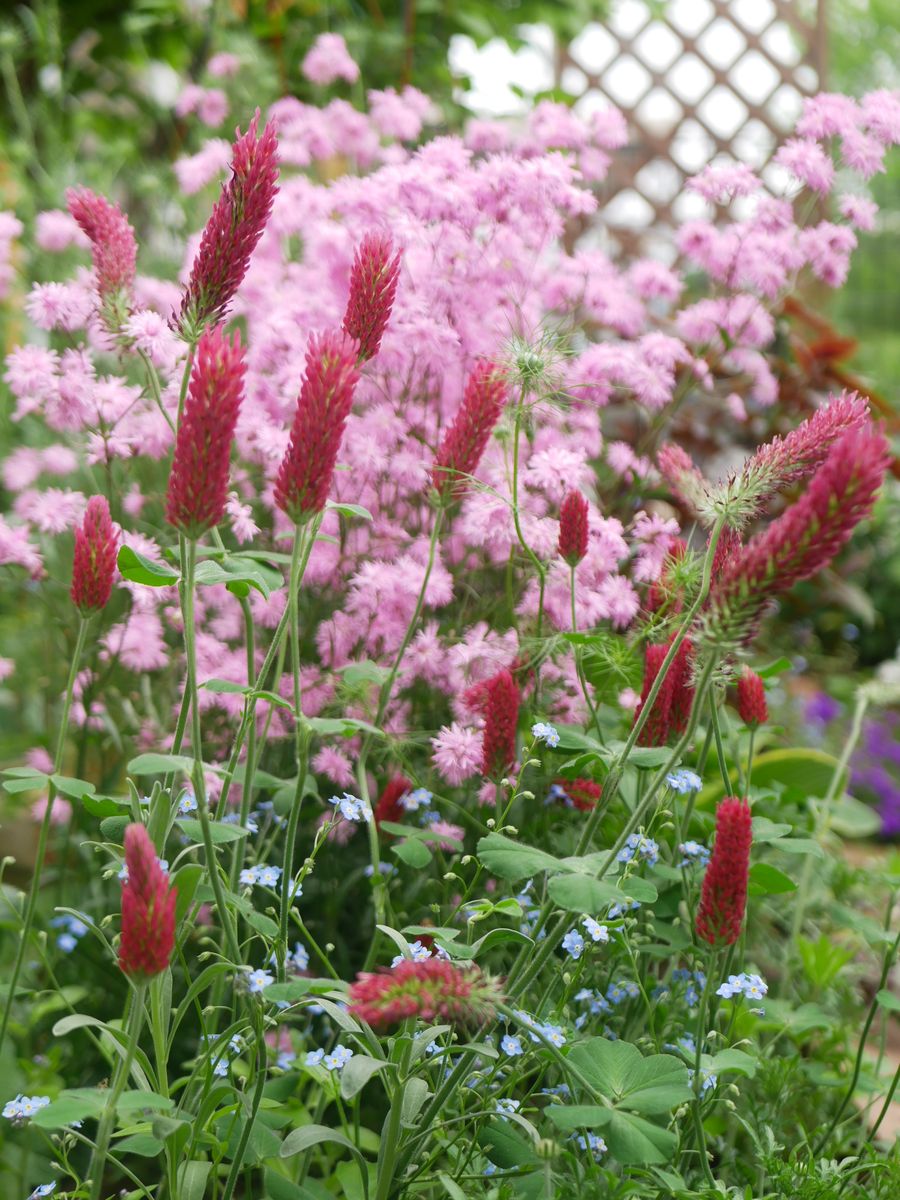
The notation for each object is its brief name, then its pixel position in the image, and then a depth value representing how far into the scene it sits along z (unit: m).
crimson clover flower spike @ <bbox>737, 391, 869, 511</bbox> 0.74
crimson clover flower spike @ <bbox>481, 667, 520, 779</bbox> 0.80
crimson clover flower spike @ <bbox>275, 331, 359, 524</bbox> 0.71
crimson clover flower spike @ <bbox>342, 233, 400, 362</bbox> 0.76
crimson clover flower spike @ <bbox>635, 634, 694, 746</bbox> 0.80
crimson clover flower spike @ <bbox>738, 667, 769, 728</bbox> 0.85
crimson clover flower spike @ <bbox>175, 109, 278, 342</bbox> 0.74
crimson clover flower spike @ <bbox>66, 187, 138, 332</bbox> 0.80
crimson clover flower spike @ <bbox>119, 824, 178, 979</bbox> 0.68
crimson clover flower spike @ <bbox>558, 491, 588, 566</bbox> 0.82
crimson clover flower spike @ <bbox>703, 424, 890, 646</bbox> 0.68
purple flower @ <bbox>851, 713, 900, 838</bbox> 1.87
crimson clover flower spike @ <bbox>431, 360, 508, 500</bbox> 0.79
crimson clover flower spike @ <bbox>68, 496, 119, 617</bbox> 0.77
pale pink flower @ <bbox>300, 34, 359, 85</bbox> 1.42
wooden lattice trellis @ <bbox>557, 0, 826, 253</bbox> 2.34
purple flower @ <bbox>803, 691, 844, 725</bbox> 1.94
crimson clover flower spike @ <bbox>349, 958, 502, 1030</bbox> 0.68
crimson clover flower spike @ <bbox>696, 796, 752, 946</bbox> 0.73
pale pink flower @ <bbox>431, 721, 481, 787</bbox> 0.86
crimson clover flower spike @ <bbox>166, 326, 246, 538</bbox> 0.70
